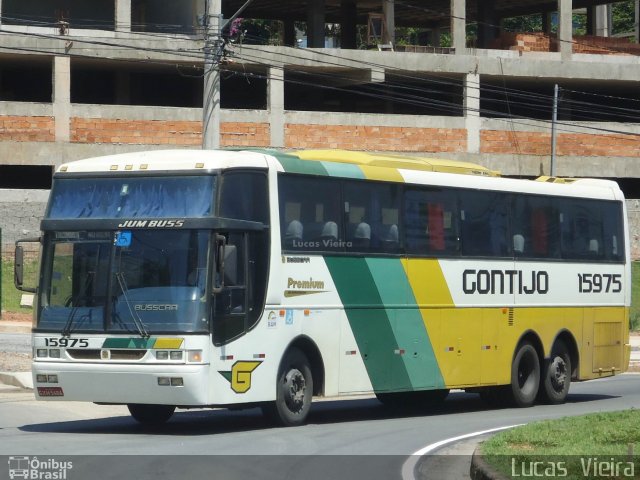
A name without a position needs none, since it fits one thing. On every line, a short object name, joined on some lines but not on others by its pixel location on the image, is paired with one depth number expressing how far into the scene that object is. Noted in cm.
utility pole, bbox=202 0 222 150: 2789
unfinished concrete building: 4822
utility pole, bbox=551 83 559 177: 5212
